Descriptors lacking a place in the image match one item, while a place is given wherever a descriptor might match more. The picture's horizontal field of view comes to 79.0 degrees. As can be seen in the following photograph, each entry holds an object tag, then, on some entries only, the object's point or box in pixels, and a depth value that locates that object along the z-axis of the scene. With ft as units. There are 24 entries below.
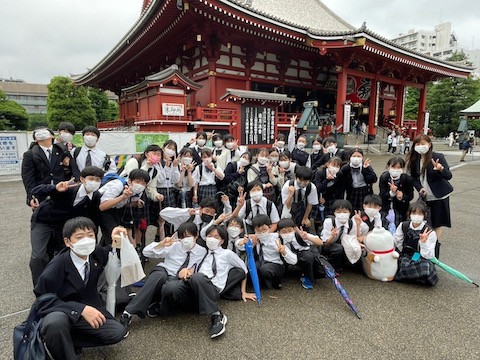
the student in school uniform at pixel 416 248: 10.67
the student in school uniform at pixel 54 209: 9.55
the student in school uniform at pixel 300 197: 13.30
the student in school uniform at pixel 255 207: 12.36
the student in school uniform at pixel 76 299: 6.41
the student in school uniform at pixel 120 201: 10.41
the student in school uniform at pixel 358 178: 14.23
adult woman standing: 12.55
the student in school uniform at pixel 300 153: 18.25
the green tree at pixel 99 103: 124.47
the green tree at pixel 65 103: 97.55
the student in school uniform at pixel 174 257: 9.04
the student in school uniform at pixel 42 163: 11.00
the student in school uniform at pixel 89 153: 12.96
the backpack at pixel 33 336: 6.17
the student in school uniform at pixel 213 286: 8.64
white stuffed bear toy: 11.00
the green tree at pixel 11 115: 86.41
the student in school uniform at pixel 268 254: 10.76
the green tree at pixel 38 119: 172.20
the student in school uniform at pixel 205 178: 15.07
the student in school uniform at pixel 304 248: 11.02
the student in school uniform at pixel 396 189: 12.89
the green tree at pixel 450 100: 106.01
